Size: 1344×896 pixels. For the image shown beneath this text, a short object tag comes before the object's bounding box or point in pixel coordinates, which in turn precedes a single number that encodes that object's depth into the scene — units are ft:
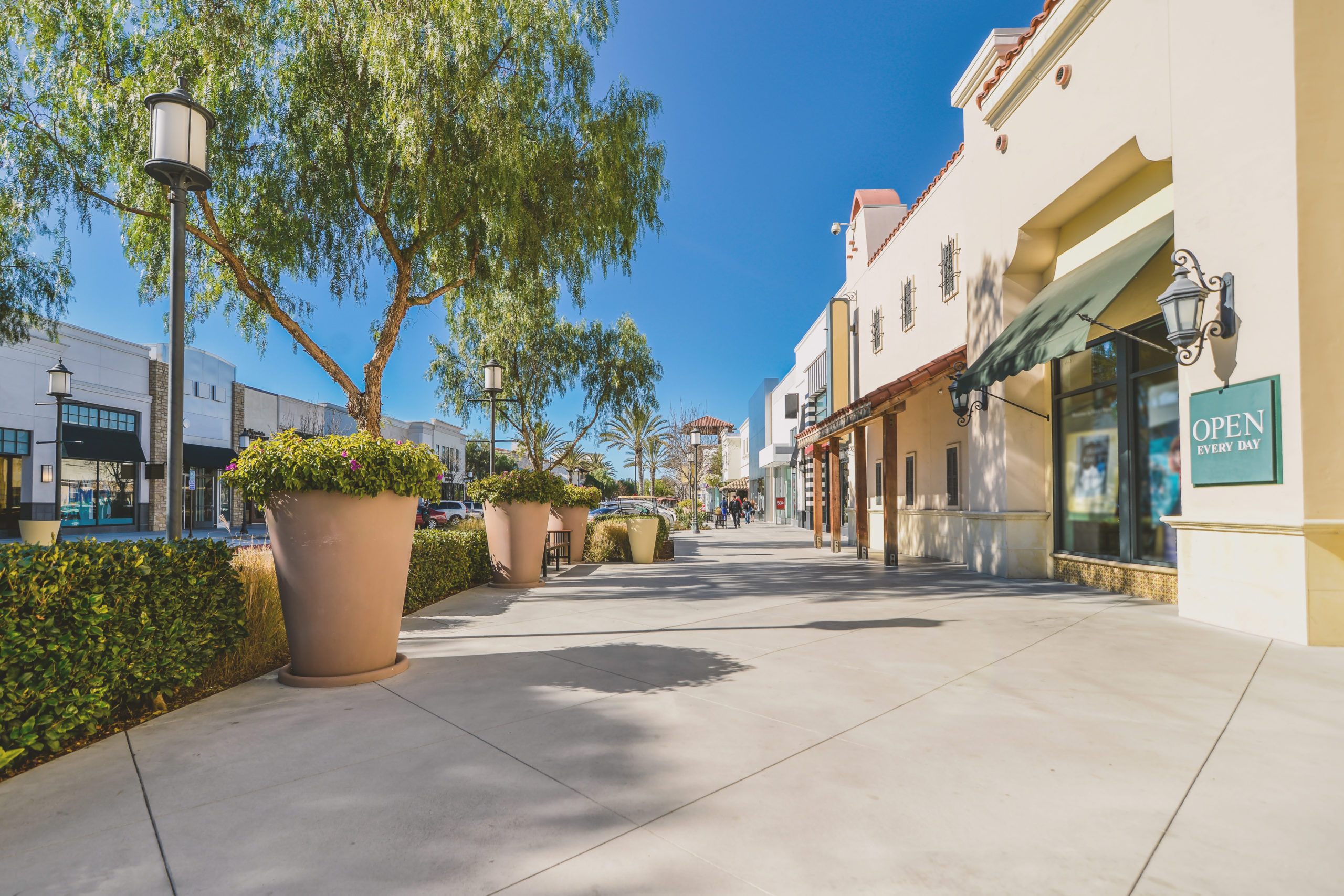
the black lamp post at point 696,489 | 100.99
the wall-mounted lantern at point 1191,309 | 20.74
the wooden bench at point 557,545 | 43.91
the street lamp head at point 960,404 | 36.86
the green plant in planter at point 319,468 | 15.44
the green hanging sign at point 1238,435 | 19.27
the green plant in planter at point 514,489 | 32.58
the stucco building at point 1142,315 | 18.83
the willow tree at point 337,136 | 28.96
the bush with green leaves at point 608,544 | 50.80
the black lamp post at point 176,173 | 16.08
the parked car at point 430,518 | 113.29
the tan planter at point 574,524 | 47.67
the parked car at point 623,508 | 91.32
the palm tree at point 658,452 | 155.47
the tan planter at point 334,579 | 15.53
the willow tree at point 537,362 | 67.15
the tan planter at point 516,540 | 33.35
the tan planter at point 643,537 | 49.11
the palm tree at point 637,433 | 131.34
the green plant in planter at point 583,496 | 46.96
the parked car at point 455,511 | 123.44
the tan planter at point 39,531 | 36.11
